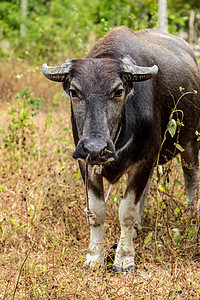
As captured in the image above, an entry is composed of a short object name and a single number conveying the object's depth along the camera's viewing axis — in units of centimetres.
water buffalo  607
